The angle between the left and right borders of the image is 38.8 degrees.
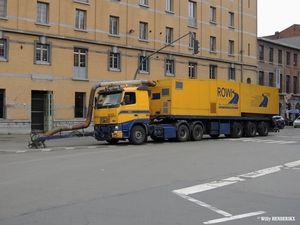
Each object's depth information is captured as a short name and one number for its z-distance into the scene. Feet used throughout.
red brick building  178.60
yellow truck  68.74
